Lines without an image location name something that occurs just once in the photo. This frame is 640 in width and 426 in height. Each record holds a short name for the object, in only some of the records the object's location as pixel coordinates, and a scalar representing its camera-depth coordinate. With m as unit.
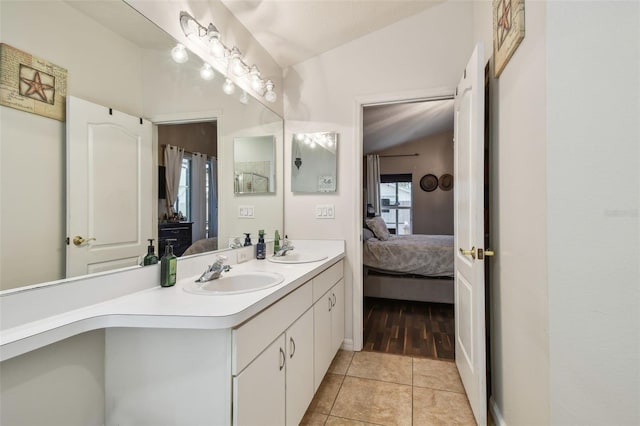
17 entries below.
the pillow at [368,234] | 4.16
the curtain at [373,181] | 6.97
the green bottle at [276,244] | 2.38
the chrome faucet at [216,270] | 1.42
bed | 3.57
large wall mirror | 0.88
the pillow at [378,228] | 4.19
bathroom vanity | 0.95
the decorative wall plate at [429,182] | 6.77
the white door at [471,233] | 1.55
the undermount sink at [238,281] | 1.41
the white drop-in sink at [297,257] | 2.20
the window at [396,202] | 7.12
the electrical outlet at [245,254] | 2.00
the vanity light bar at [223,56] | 1.53
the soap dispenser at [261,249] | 2.16
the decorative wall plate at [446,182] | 6.55
